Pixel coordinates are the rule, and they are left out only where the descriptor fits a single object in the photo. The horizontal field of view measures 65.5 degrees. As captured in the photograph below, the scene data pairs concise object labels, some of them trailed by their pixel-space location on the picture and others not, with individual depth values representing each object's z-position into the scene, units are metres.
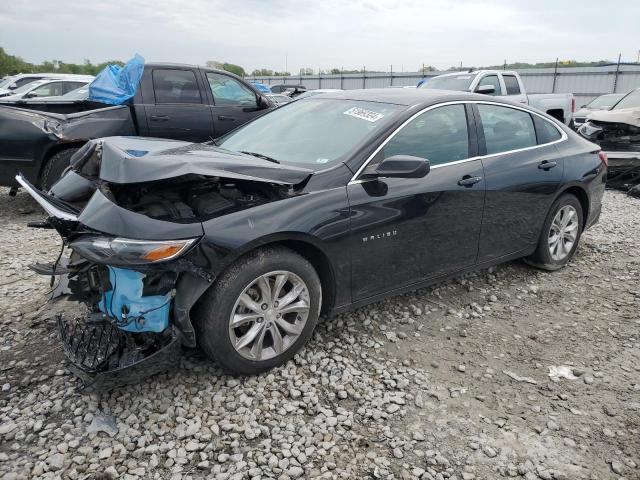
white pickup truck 11.08
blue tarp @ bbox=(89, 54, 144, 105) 6.63
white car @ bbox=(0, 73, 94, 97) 13.72
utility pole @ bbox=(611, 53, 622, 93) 20.62
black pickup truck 5.81
